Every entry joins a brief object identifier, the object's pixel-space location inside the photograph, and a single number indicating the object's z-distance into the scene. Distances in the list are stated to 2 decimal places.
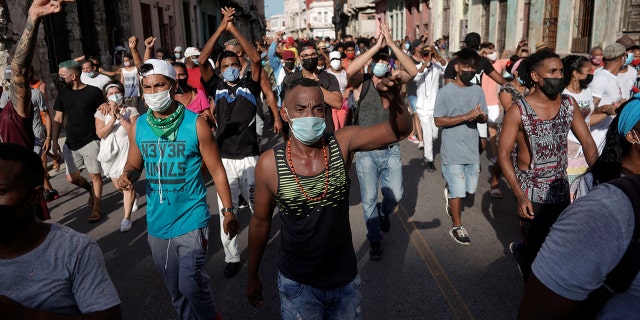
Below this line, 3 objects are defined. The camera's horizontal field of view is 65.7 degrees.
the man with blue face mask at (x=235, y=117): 4.97
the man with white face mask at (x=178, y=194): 3.16
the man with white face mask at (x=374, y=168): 4.81
